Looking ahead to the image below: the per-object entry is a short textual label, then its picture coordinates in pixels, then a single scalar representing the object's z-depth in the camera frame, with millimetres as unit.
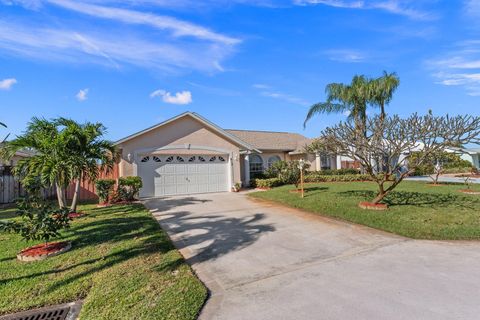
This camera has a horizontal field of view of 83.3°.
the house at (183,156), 14852
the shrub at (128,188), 13203
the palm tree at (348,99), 22562
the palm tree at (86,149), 9484
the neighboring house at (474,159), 37469
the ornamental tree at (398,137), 9180
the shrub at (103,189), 12406
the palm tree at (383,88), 22359
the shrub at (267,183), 18156
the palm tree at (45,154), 8750
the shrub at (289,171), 15852
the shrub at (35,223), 5547
